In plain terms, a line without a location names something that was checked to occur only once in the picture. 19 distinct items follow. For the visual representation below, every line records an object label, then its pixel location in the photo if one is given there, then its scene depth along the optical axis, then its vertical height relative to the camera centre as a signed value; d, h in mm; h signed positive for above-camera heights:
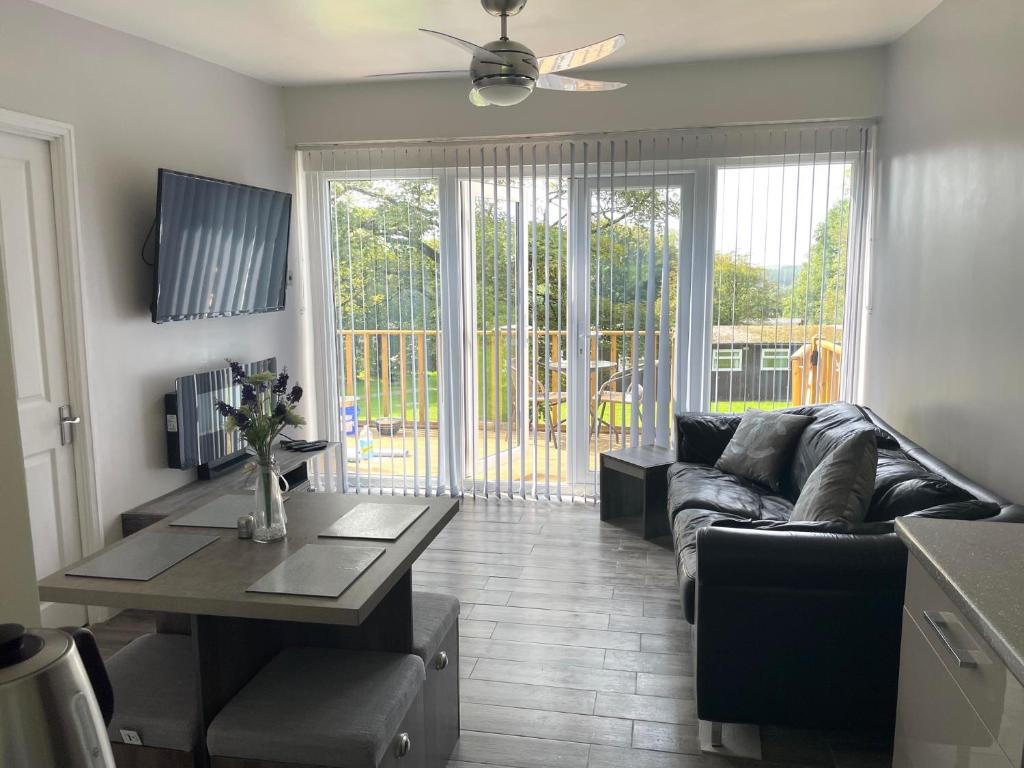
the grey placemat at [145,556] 1952 -672
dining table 1776 -685
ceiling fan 2764 +899
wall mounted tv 3645 +320
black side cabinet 4461 -1109
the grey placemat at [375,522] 2254 -668
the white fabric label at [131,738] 1815 -1025
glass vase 2195 -581
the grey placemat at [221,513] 2373 -666
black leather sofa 2279 -960
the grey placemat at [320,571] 1839 -676
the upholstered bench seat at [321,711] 1741 -967
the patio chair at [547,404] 5121 -666
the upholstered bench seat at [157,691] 1810 -965
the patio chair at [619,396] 4934 -593
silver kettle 635 -343
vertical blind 4613 +82
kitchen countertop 1270 -534
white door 3096 -156
